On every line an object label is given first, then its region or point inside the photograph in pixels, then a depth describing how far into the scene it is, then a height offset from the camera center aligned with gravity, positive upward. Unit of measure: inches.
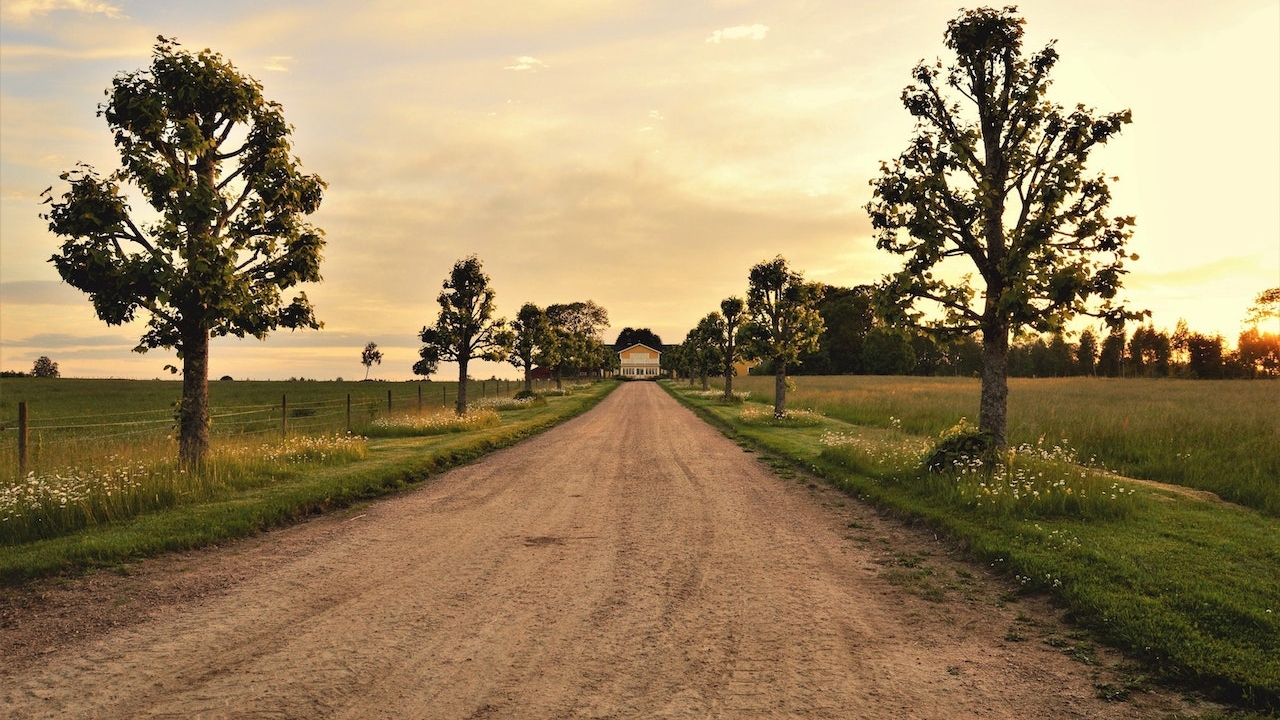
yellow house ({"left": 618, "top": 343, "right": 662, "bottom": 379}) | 5920.3 +63.7
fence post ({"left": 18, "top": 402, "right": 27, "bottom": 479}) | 490.9 -61.4
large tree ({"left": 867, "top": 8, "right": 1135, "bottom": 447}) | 511.5 +138.2
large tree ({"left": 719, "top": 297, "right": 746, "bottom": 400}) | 1861.5 +113.0
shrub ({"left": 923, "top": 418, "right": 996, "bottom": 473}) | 509.4 -61.7
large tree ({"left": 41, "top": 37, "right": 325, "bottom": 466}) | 520.4 +117.8
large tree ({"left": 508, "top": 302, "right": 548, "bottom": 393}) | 1951.3 +94.5
